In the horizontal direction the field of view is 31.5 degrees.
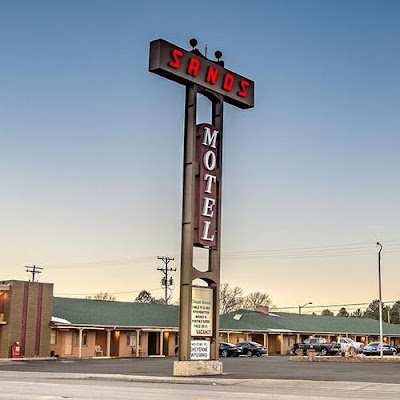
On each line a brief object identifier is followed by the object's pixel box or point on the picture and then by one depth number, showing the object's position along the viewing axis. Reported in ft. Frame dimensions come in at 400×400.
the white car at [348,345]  194.70
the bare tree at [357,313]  549.62
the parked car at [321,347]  194.70
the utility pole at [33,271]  297.74
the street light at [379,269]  158.67
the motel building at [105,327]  167.12
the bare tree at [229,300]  442.91
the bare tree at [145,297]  450.71
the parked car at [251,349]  197.06
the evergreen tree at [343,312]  519.11
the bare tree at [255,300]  463.46
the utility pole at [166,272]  298.60
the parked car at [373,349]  189.78
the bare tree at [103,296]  479.41
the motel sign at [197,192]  92.17
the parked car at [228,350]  191.83
